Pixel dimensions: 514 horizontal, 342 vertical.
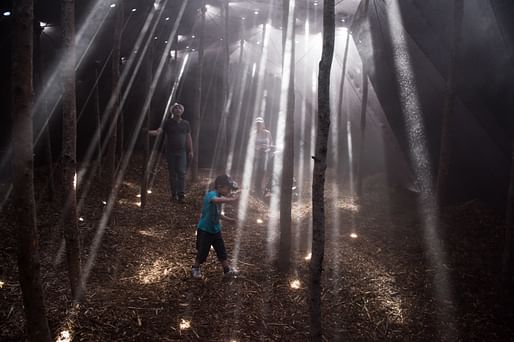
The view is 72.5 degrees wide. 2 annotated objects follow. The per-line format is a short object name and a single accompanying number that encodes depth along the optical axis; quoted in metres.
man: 9.01
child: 5.39
